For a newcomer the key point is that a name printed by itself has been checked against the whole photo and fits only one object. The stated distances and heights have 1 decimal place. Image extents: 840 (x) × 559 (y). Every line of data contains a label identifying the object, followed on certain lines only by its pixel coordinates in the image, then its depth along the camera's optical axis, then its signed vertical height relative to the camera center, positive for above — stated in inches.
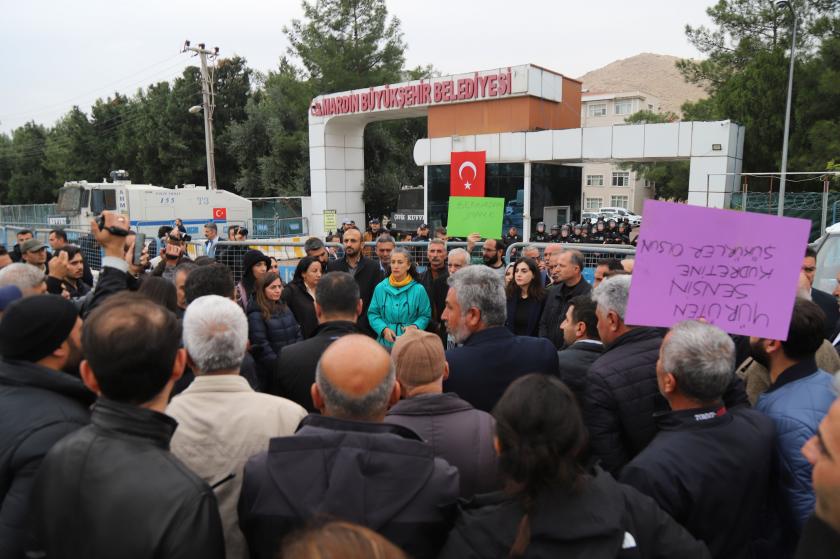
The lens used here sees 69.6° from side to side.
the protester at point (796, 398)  89.4 -30.6
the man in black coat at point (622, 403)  106.0 -34.6
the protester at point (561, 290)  208.7 -29.4
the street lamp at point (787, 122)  584.3 +98.4
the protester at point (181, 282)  178.8 -23.3
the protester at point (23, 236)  391.9 -20.8
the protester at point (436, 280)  253.2 -32.2
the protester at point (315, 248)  268.8 -19.4
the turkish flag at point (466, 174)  731.4 +38.5
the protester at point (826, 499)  54.7 -26.6
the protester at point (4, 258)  248.3 -22.3
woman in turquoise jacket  222.8 -36.7
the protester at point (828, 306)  174.4 -29.0
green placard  306.2 -5.7
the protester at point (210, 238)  371.9 -23.6
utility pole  1128.8 +206.3
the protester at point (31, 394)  75.3 -25.9
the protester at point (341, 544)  40.9 -23.3
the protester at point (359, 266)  261.4 -27.3
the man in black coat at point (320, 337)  135.6 -30.4
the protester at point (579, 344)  123.6 -30.4
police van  812.0 +0.1
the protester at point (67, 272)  229.5 -26.7
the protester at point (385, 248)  290.5 -20.6
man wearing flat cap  89.6 -33.5
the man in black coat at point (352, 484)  68.9 -32.6
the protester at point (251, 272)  213.9 -23.7
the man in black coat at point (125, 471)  63.4 -28.9
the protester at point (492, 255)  259.2 -21.3
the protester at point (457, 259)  250.8 -22.3
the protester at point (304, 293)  223.6 -33.6
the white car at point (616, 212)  1708.7 -20.4
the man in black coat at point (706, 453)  83.9 -35.0
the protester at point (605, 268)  192.9 -19.9
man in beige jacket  86.6 -30.8
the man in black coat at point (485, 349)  121.9 -29.6
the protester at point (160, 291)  150.2 -21.6
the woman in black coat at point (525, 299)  224.3 -34.8
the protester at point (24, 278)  154.8 -19.2
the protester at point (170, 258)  257.1 -23.7
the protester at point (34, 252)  256.1 -20.6
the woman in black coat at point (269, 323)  181.2 -36.9
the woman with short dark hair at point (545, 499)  63.3 -31.8
